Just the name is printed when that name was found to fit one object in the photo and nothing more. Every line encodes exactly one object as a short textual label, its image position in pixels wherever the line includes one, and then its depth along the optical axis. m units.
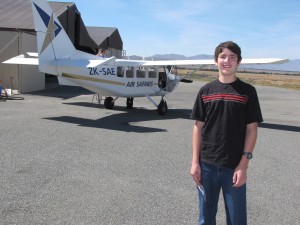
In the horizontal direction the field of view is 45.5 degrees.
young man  3.24
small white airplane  12.75
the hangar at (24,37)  20.89
